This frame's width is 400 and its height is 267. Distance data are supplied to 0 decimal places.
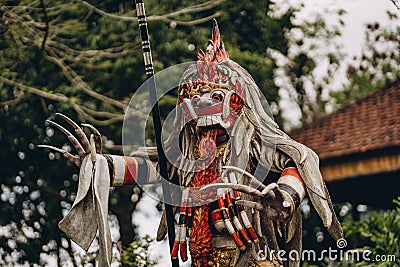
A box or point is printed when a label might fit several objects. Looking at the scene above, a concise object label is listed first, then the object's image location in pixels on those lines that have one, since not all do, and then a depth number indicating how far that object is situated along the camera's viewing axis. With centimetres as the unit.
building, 959
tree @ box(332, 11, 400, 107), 1415
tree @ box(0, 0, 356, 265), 1074
